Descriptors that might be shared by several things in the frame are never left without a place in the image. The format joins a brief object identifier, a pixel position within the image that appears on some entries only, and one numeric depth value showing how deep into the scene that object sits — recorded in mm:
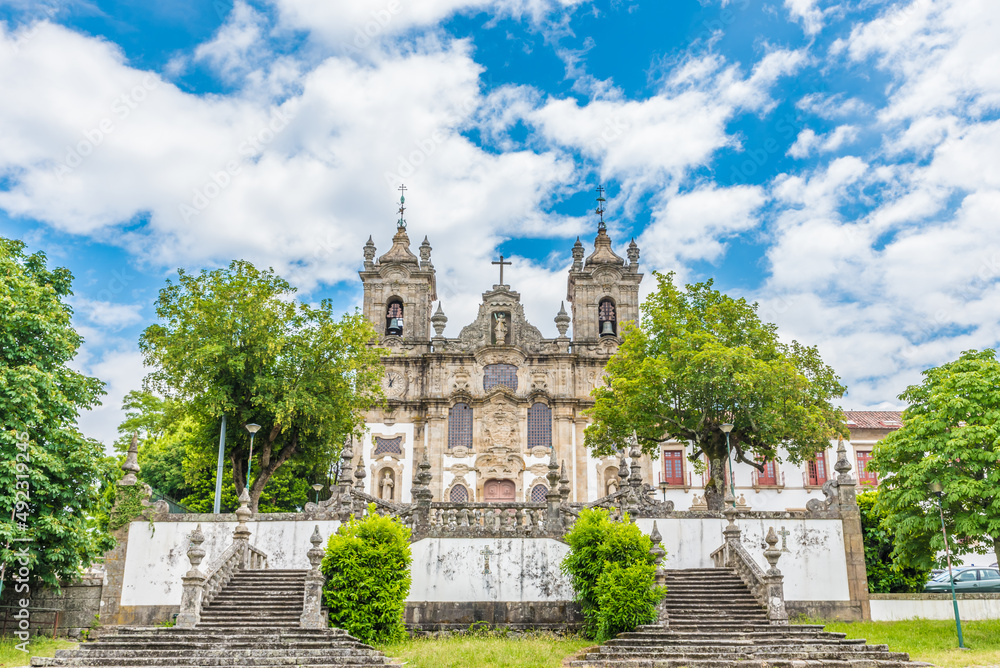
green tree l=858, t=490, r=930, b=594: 21578
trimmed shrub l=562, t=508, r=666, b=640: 15930
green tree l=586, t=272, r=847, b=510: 23062
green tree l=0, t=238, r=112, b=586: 15867
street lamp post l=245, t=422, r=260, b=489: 21211
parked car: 21953
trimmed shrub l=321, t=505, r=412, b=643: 15930
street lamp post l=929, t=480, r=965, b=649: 16506
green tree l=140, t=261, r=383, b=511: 22609
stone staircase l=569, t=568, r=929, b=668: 14461
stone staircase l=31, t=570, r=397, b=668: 14258
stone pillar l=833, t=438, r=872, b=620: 19375
